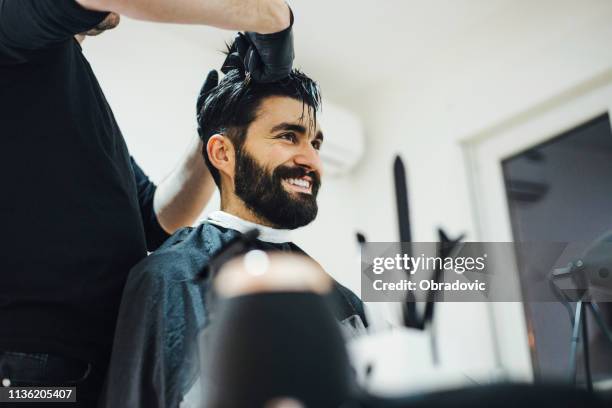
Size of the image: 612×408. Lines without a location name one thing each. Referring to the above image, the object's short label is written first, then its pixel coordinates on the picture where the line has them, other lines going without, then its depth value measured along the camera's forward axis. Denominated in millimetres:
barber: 1008
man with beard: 1154
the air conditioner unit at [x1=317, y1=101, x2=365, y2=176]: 3115
